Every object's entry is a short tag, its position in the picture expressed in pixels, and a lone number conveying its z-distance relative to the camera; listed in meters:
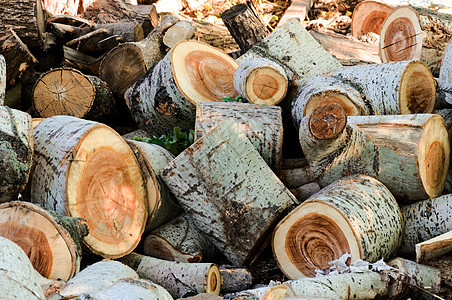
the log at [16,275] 3.75
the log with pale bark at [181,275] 5.96
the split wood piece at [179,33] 11.08
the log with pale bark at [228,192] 6.91
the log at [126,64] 10.69
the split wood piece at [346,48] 11.68
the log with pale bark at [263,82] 8.18
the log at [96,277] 4.69
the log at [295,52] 9.87
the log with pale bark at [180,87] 8.57
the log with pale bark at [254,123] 7.66
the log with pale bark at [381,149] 6.92
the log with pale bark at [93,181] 6.14
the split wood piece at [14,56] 9.62
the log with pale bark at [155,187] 7.10
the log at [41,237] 5.25
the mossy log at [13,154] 5.69
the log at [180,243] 6.95
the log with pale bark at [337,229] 6.07
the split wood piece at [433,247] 5.98
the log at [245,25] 10.91
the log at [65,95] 9.64
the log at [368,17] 13.62
